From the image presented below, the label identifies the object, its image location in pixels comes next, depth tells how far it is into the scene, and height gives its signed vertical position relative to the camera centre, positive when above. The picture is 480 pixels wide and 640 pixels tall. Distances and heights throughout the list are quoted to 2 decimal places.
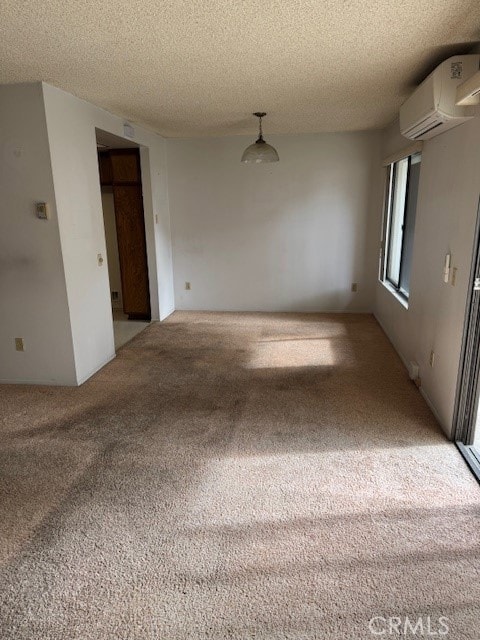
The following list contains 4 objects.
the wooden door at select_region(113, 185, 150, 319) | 5.26 -0.44
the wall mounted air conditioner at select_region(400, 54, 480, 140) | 2.35 +0.65
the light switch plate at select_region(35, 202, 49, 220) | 3.16 +0.04
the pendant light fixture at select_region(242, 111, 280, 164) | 4.40 +0.59
